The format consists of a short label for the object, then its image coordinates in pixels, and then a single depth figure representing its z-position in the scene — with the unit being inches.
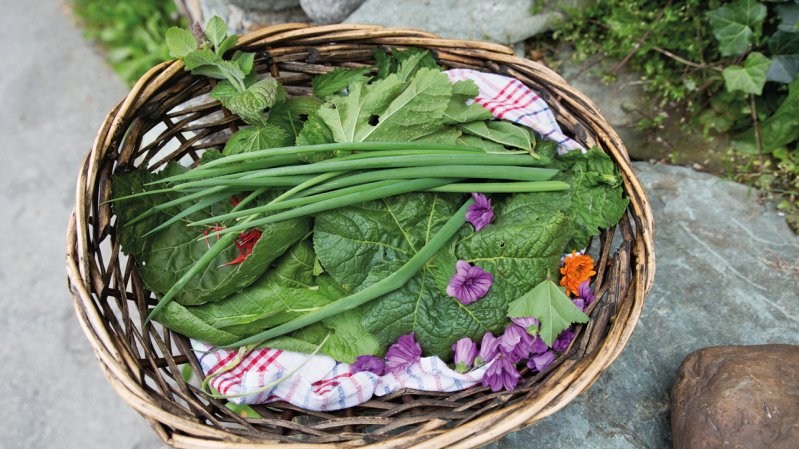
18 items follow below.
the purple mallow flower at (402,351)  20.8
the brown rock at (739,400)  18.5
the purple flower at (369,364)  20.8
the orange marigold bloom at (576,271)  21.4
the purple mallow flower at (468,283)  20.3
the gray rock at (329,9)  32.1
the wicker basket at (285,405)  18.3
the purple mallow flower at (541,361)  20.7
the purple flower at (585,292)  21.5
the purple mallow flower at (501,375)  20.0
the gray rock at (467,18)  30.5
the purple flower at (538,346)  20.6
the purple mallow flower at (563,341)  20.9
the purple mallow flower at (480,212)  21.6
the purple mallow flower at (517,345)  20.4
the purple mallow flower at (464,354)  20.7
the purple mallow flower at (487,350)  20.5
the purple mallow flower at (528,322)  20.4
